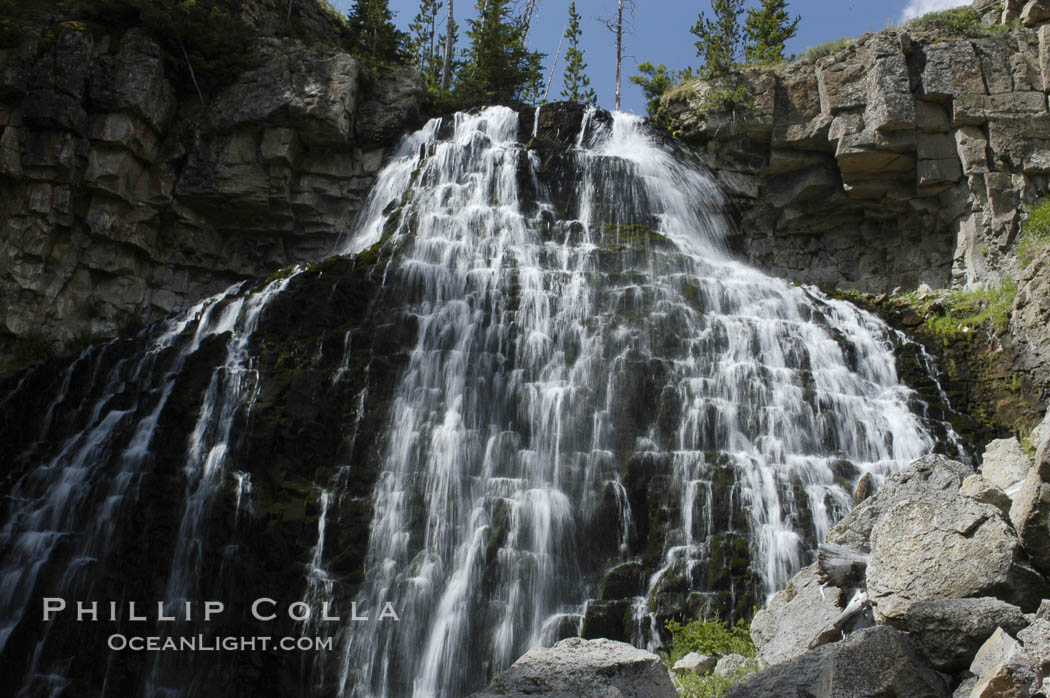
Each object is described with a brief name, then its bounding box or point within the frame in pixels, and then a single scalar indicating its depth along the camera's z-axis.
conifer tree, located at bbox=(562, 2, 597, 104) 30.35
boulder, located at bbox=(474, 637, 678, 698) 4.85
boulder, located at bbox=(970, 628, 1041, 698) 4.51
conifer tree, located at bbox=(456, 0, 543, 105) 25.67
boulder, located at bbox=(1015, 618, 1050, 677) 4.82
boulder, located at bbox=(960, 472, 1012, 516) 6.60
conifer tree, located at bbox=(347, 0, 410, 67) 24.42
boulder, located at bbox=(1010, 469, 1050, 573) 5.84
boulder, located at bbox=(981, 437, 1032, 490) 8.76
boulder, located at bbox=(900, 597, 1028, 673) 5.20
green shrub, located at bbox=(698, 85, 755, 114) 18.81
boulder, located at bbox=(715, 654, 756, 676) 7.64
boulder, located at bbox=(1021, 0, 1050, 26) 16.92
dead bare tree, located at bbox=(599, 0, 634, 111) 29.76
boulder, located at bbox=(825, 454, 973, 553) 6.87
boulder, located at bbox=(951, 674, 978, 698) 4.89
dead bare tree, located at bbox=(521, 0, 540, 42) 29.64
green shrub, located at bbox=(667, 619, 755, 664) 8.70
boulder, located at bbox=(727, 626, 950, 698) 4.86
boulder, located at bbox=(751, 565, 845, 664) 6.82
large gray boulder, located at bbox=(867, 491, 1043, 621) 5.81
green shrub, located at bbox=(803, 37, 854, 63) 18.77
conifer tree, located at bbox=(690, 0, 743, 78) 23.81
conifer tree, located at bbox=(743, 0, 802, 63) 23.88
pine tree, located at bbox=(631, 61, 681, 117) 21.25
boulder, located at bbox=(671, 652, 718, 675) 8.05
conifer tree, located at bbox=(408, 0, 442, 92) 29.98
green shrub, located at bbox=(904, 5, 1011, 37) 17.45
